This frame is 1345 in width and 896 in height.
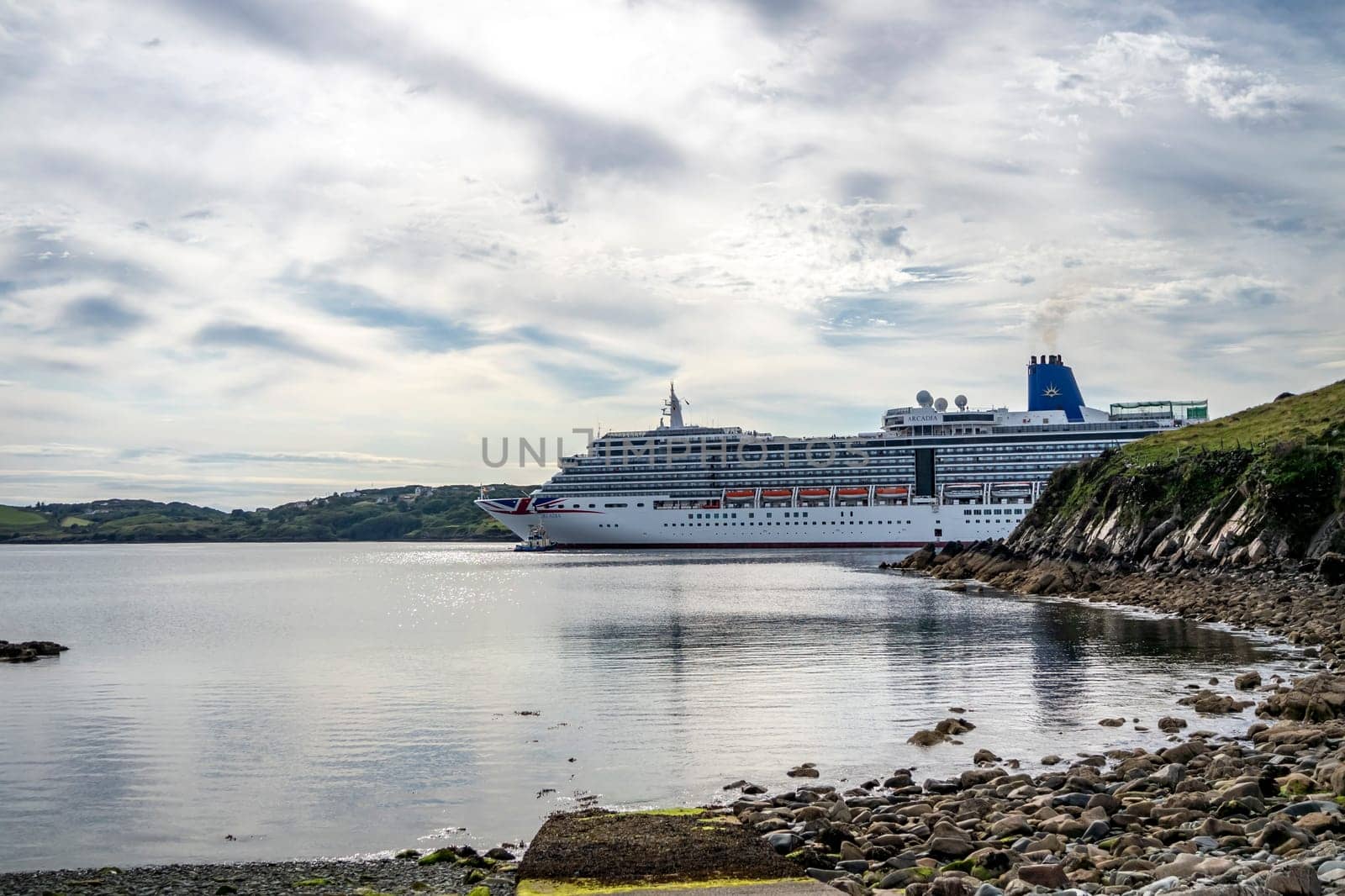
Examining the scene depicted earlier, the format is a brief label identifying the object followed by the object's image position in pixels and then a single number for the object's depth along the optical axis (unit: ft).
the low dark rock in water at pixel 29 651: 100.42
